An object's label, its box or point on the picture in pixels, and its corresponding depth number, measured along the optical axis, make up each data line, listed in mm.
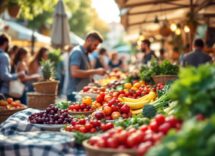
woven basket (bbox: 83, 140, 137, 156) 3378
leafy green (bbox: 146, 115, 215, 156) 2697
